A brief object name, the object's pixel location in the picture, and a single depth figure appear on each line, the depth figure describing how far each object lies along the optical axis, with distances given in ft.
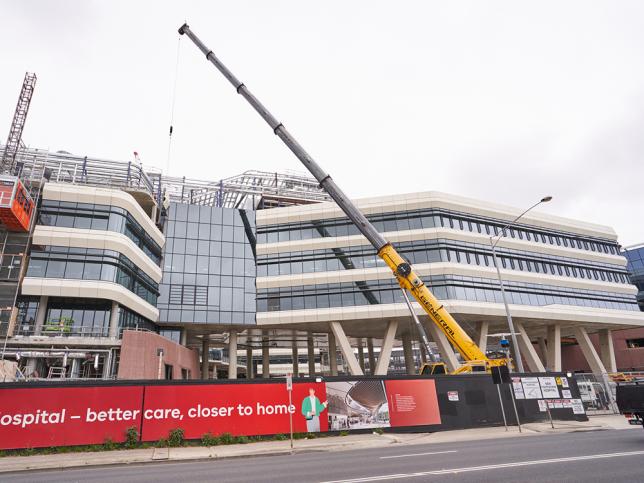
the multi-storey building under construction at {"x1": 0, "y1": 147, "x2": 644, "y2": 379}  101.60
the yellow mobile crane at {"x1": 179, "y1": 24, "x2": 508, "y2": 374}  76.59
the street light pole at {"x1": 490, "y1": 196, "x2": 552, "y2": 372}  76.37
